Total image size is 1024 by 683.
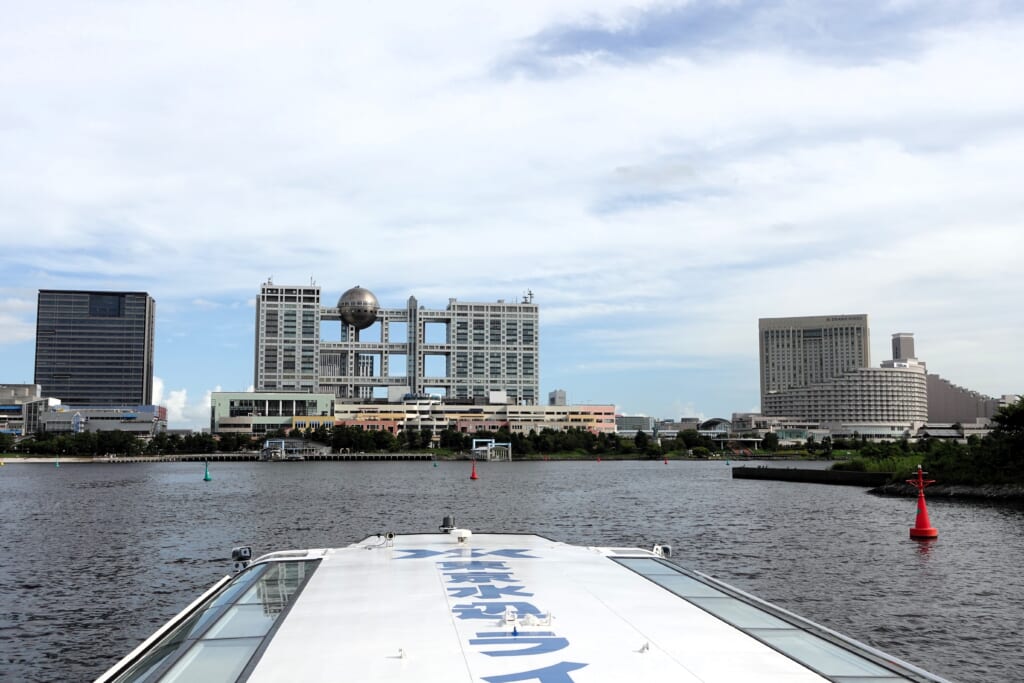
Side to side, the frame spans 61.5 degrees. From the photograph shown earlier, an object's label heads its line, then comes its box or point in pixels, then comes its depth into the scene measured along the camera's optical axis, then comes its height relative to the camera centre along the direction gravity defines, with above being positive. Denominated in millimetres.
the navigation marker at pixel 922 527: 46250 -5646
